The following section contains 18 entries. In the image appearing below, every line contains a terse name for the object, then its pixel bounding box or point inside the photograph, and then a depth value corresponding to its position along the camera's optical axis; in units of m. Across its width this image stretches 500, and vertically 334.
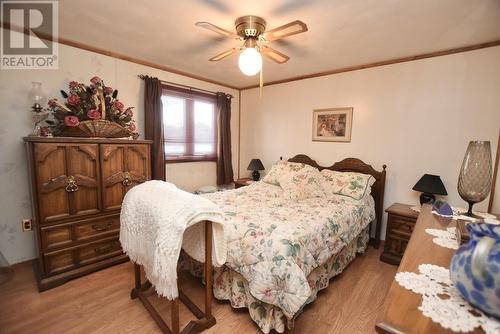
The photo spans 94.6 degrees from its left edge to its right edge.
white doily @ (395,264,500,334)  0.67
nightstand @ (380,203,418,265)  2.53
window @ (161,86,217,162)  3.43
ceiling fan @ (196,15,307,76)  1.81
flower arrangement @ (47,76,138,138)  2.21
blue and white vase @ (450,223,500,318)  0.63
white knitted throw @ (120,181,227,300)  1.31
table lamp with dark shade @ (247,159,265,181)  4.02
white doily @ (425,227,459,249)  1.19
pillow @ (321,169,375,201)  2.78
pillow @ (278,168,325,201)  2.82
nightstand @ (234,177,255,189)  3.95
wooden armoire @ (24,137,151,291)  2.05
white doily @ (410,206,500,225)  1.53
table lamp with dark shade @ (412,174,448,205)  2.44
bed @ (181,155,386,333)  1.54
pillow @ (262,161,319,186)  3.24
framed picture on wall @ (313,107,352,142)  3.25
